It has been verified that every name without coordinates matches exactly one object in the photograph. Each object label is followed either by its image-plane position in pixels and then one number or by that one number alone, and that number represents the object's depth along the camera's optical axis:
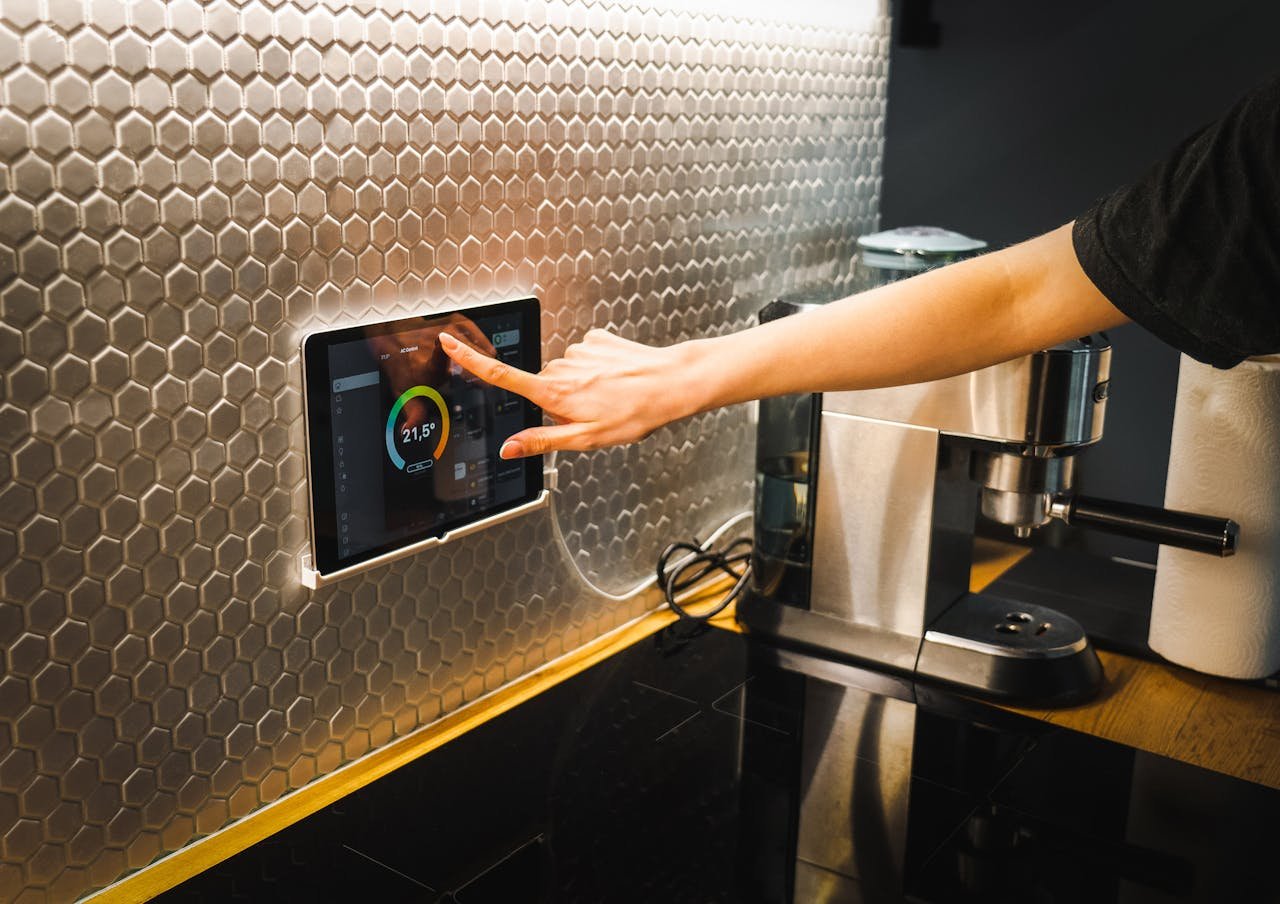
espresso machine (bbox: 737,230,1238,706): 1.08
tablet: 0.90
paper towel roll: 1.12
